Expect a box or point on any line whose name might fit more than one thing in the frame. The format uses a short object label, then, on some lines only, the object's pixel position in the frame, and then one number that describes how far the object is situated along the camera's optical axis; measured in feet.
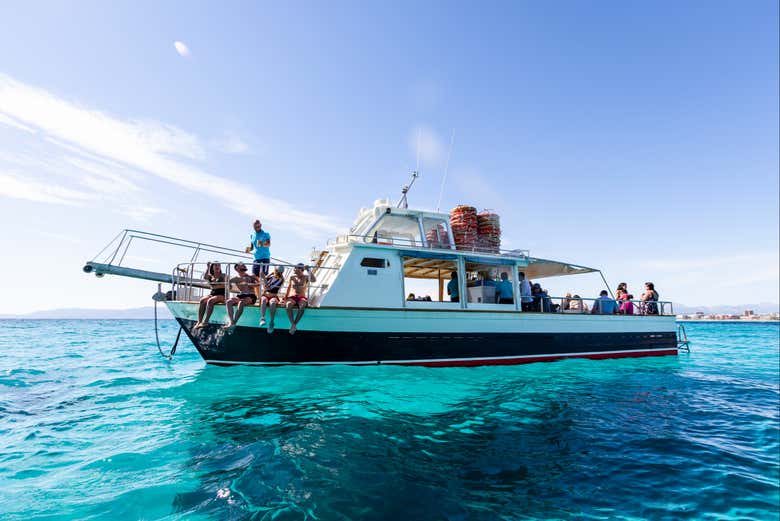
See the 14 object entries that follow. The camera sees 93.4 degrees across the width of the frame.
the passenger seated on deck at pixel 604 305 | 46.61
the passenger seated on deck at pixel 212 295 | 28.84
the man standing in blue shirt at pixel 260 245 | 31.42
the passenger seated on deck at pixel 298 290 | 29.27
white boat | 30.96
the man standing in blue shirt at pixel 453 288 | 38.52
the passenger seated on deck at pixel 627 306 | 49.34
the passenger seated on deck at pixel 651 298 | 51.75
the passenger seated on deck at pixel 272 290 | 28.27
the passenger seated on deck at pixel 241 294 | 28.30
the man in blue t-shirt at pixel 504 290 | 40.24
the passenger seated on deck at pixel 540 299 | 41.85
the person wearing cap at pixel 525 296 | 40.87
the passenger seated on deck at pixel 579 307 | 46.75
